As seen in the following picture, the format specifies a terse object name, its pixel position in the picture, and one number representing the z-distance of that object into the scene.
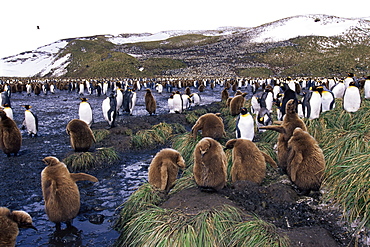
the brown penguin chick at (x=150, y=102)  13.02
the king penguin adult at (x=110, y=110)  10.52
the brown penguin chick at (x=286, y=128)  4.73
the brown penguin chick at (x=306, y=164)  3.90
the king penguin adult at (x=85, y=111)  9.98
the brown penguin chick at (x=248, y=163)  4.45
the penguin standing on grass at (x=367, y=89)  10.34
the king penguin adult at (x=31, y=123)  9.48
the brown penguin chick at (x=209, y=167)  4.13
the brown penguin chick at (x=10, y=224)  3.03
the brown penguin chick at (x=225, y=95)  17.78
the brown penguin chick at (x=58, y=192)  3.98
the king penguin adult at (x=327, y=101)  8.45
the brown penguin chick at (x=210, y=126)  6.56
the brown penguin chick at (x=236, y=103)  10.64
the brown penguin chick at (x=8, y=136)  7.13
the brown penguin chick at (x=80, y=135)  6.94
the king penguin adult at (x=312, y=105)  7.22
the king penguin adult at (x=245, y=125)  6.51
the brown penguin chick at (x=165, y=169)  4.79
